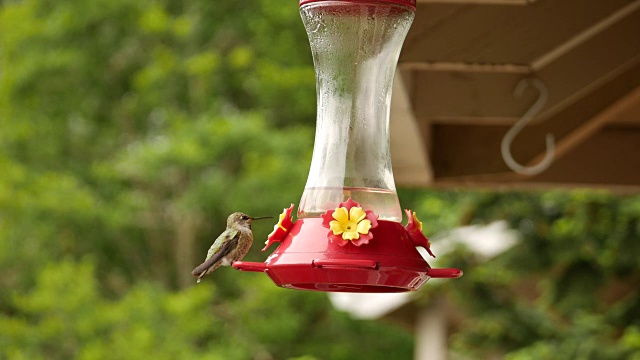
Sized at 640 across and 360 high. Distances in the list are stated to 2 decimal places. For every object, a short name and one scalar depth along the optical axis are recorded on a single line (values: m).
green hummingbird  6.27
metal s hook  9.23
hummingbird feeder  5.60
